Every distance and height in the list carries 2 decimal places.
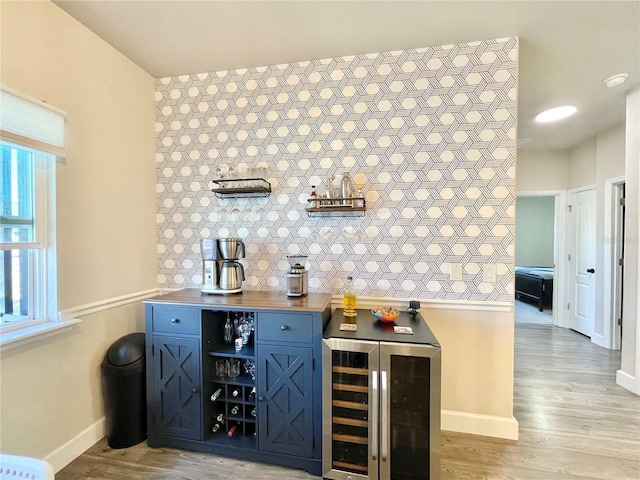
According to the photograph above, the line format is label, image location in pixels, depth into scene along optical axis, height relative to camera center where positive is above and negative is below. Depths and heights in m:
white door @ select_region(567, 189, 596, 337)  4.19 -0.33
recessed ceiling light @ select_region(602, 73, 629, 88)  2.62 +1.41
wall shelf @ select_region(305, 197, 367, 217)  2.26 +0.22
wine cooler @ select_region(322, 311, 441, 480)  1.65 -0.98
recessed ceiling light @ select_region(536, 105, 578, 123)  3.31 +1.43
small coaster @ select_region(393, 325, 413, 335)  1.80 -0.57
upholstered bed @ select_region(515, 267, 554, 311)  5.80 -0.98
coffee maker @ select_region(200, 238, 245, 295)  2.27 -0.23
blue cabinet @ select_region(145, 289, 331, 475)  1.85 -0.94
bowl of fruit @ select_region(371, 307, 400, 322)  1.98 -0.52
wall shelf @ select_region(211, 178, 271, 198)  2.41 +0.39
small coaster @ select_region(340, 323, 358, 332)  1.86 -0.57
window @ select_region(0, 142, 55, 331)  1.68 +0.00
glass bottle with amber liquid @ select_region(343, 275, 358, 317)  2.19 -0.48
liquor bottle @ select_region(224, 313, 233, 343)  2.20 -0.70
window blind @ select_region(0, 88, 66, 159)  1.55 +0.62
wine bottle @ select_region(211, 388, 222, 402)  2.04 -1.09
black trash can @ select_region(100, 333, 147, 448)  2.05 -1.09
